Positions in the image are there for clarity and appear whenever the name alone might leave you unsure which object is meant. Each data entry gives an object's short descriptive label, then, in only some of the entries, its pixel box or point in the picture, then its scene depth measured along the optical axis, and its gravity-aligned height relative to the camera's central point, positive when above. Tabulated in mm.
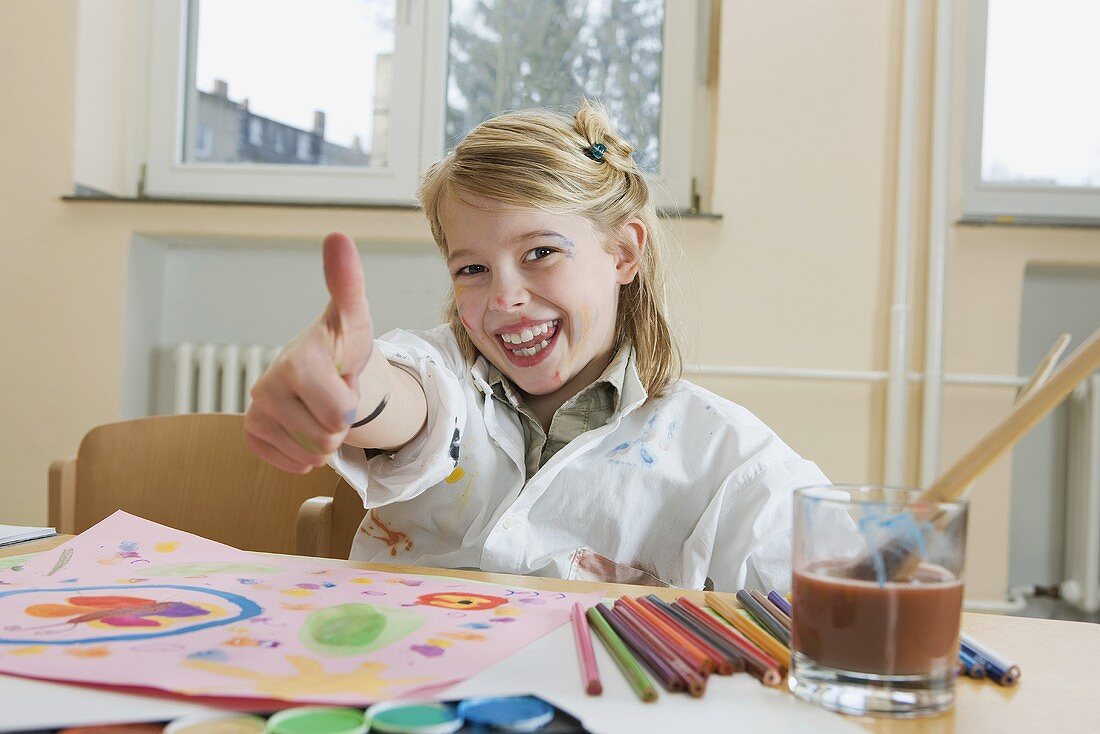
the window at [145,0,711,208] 2227 +640
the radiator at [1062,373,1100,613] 2012 -232
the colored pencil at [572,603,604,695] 430 -139
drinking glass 412 -98
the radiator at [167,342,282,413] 2162 -53
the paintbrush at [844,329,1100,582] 364 -32
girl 840 -51
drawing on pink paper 433 -146
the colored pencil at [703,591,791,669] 484 -138
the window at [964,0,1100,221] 2154 +613
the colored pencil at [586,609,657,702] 426 -139
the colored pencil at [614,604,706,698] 433 -136
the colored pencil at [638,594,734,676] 465 -137
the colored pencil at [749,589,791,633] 538 -136
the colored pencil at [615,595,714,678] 457 -136
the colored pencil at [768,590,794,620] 564 -136
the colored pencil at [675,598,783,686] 456 -138
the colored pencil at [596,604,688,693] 438 -138
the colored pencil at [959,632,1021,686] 477 -139
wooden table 421 -148
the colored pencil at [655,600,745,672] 471 -137
